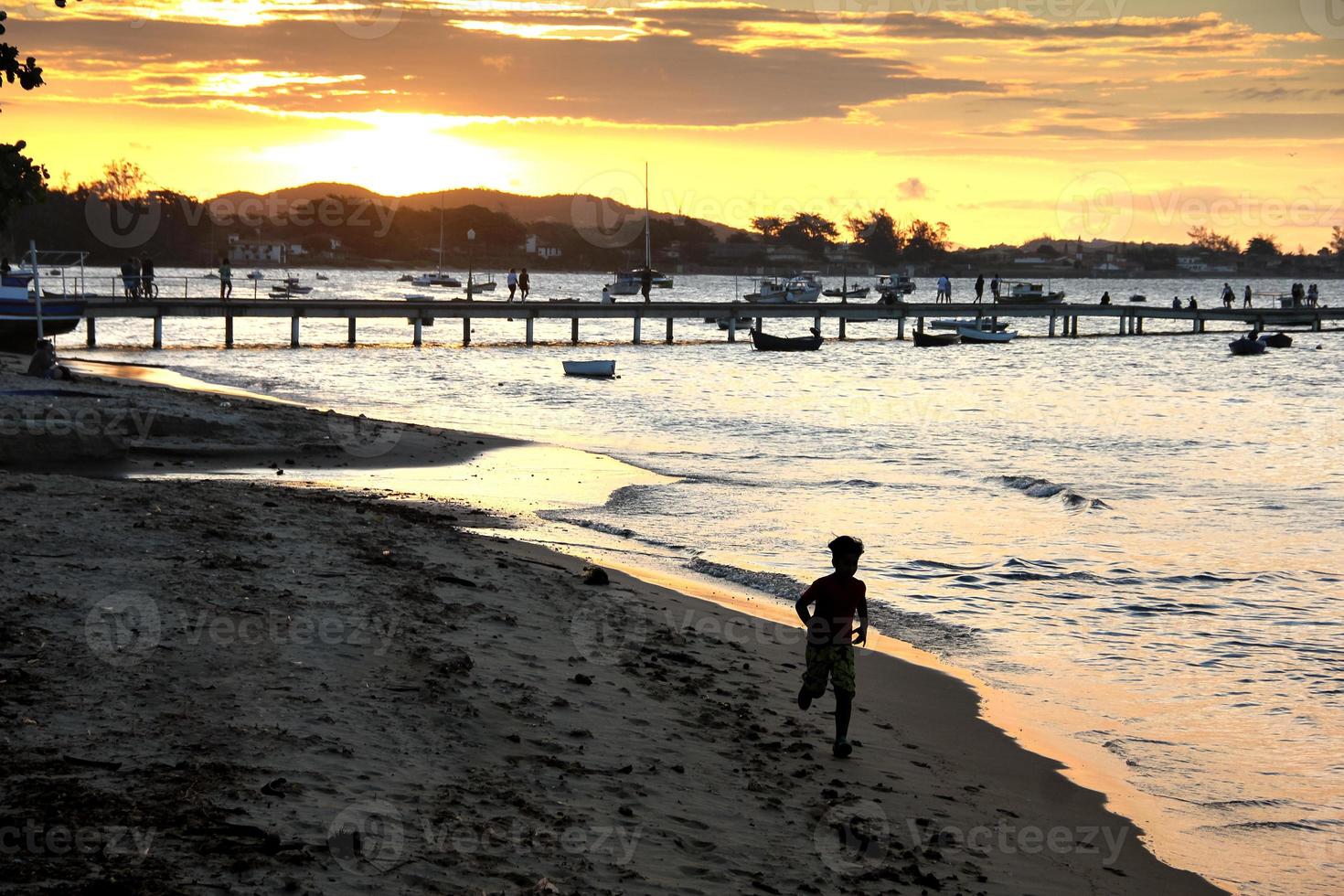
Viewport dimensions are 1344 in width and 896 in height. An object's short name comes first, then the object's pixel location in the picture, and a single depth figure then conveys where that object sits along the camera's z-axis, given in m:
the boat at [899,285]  154.21
